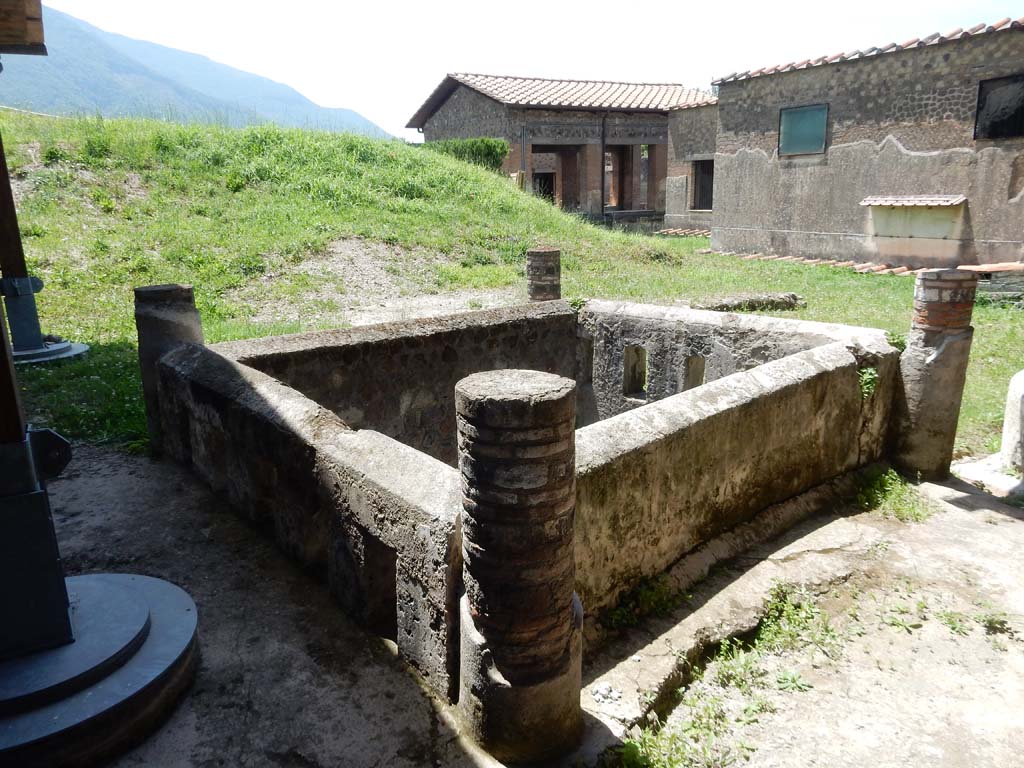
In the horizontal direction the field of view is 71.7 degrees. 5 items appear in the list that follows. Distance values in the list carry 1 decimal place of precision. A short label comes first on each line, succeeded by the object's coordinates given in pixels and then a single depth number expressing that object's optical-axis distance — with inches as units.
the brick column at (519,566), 83.2
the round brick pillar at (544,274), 289.1
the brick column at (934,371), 194.1
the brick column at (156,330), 186.4
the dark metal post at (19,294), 272.1
